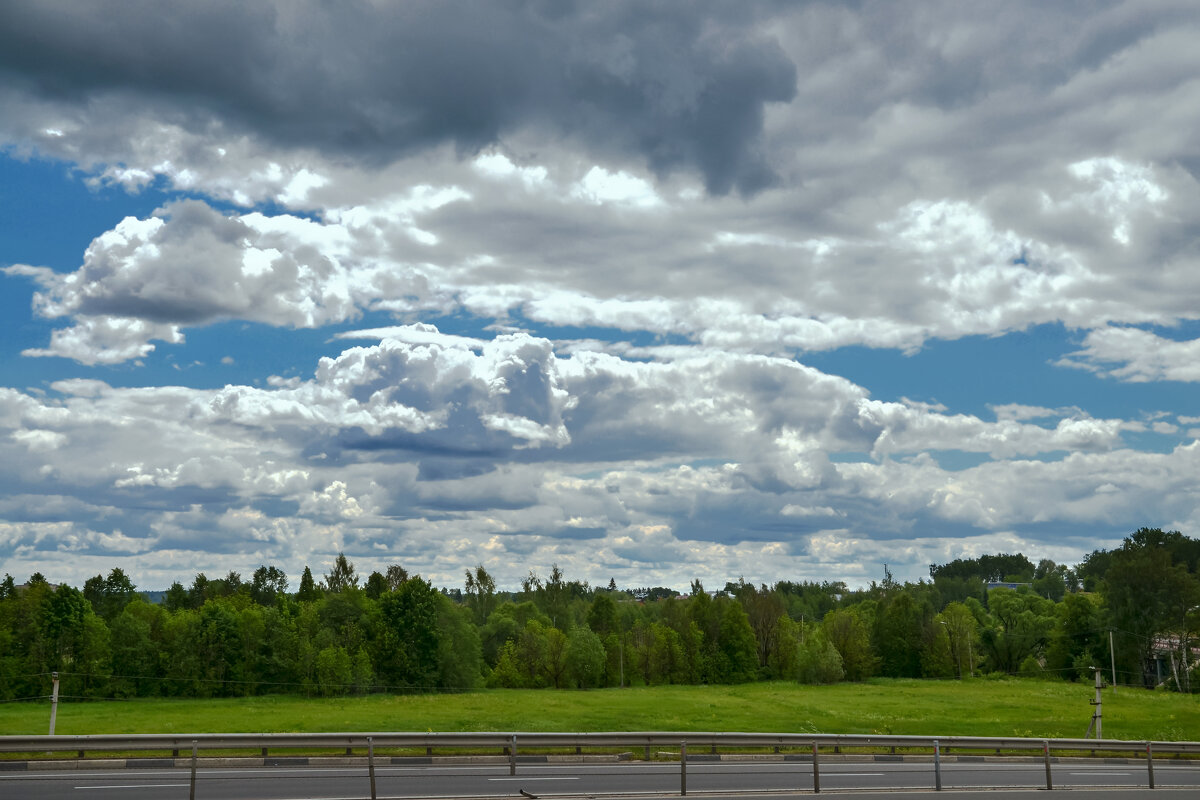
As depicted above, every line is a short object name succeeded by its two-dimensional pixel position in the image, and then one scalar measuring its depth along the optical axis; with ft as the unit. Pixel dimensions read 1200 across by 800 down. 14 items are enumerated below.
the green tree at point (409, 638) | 306.14
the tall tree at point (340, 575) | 449.89
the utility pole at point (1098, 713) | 136.71
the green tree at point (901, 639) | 411.54
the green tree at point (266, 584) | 533.96
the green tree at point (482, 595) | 558.36
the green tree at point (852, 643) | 387.75
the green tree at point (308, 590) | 408.85
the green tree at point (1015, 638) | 416.05
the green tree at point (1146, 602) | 347.77
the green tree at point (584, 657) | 350.23
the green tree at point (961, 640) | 396.98
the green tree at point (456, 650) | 311.88
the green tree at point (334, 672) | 279.69
